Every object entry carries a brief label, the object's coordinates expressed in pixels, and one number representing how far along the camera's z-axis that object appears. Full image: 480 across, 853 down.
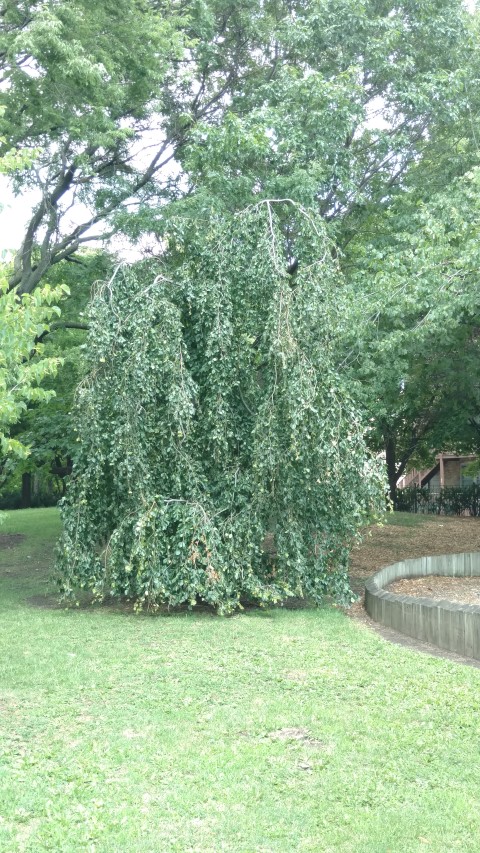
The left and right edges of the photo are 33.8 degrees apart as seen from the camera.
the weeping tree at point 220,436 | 9.01
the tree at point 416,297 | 10.27
